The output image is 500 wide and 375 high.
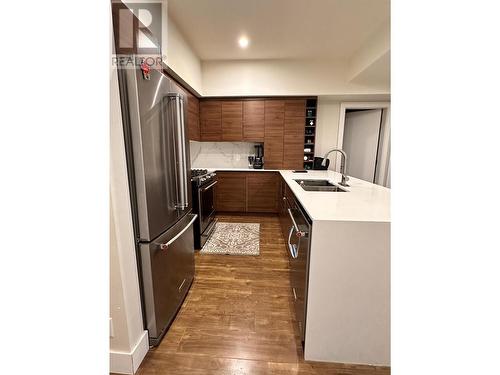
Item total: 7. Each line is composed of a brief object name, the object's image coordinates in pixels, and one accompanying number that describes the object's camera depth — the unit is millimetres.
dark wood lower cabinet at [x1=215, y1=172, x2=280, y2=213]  3891
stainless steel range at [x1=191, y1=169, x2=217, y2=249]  2669
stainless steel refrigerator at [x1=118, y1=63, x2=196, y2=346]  1114
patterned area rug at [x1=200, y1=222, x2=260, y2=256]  2650
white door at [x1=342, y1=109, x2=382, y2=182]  4082
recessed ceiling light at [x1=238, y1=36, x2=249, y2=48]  2975
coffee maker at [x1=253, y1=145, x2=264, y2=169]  4102
